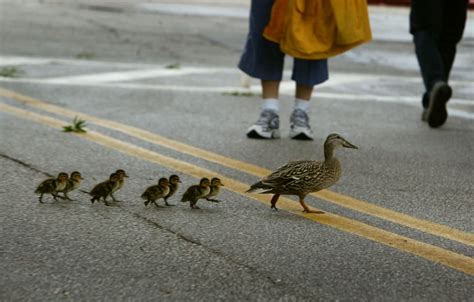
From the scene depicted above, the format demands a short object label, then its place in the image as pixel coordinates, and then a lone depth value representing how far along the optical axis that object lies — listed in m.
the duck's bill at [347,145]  13.18
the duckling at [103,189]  12.20
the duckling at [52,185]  12.19
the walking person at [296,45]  16.71
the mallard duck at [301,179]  12.06
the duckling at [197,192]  12.23
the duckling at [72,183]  12.41
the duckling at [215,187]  12.31
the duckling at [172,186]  12.36
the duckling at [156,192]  12.15
